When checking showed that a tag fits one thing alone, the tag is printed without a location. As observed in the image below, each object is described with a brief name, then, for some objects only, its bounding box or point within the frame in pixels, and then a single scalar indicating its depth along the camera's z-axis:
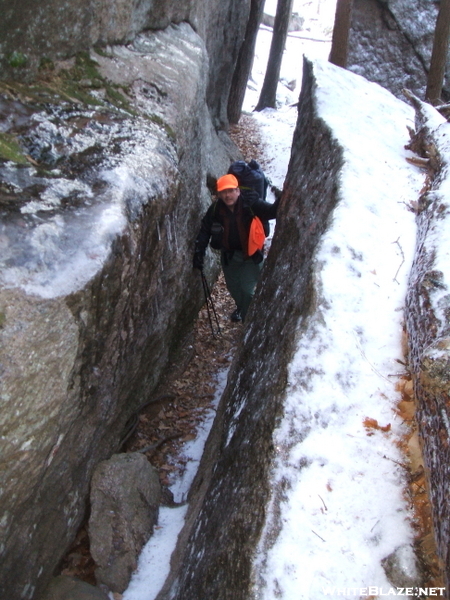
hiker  6.08
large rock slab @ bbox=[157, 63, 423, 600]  2.75
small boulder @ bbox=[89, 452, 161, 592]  4.15
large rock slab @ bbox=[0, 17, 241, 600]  3.10
